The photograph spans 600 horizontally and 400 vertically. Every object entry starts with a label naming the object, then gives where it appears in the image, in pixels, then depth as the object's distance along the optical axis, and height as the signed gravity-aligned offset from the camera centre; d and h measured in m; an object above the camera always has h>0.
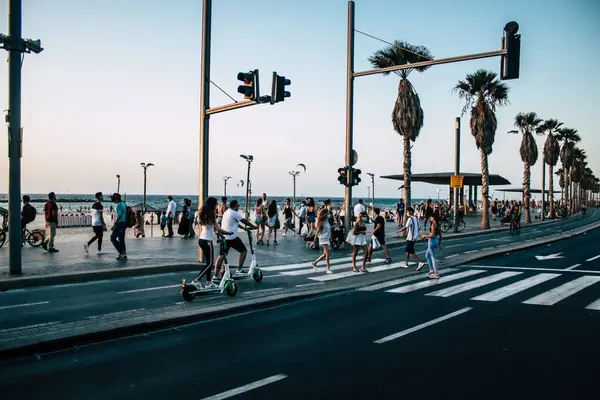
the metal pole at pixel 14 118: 11.27 +1.92
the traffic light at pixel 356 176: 17.84 +0.98
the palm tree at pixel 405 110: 24.58 +4.75
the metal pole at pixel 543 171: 55.75 +3.67
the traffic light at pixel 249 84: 12.67 +3.04
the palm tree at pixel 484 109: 31.72 +6.22
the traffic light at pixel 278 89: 12.83 +2.96
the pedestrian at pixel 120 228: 13.98 -0.73
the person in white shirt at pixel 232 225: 10.70 -0.48
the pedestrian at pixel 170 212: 22.09 -0.42
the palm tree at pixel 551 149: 55.62 +6.19
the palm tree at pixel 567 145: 62.73 +7.95
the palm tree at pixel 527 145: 45.34 +5.40
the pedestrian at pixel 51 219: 15.71 -0.54
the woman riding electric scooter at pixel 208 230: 9.81 -0.55
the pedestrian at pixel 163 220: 24.53 -0.87
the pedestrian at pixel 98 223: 15.30 -0.64
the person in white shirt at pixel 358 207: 21.08 -0.17
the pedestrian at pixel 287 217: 25.47 -0.72
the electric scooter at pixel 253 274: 10.73 -1.56
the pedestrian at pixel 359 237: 13.51 -0.92
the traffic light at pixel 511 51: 11.48 +3.52
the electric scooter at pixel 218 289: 9.25 -1.64
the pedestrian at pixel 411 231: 14.12 -0.79
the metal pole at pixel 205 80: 13.71 +3.38
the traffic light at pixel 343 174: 17.88 +1.03
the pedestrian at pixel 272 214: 20.13 -0.46
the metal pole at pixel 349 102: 17.75 +3.65
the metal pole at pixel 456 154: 29.45 +2.94
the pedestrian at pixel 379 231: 15.13 -0.87
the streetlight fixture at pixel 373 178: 50.39 +2.59
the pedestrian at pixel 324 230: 13.39 -0.76
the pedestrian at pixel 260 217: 20.44 -0.58
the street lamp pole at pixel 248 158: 36.78 +3.30
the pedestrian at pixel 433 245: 12.57 -1.06
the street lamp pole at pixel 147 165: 46.16 +3.46
